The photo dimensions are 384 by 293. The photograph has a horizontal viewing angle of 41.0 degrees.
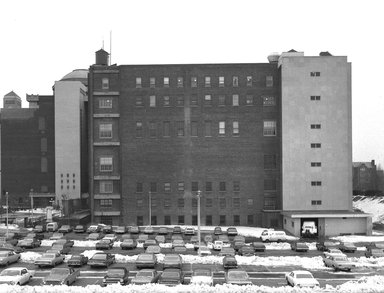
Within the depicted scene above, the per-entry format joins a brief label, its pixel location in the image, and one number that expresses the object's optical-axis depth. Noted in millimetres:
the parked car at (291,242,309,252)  60844
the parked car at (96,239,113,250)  62500
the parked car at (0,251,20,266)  49719
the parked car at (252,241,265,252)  61188
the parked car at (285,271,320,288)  37375
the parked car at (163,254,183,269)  46531
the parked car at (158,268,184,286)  38000
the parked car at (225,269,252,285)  37469
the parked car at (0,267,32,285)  39031
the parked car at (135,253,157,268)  48219
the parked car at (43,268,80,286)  38688
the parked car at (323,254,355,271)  46438
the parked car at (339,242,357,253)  61062
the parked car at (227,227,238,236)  81812
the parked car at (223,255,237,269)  47844
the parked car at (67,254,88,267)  49094
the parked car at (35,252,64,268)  48688
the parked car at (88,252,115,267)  48375
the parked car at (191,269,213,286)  37844
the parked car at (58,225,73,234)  82619
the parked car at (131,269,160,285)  37500
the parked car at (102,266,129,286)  38625
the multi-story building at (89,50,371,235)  98125
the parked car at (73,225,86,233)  83750
